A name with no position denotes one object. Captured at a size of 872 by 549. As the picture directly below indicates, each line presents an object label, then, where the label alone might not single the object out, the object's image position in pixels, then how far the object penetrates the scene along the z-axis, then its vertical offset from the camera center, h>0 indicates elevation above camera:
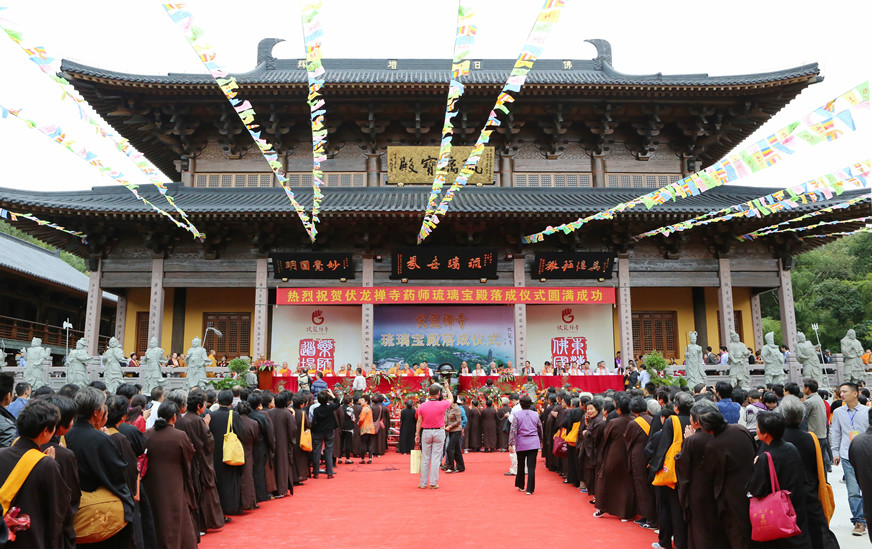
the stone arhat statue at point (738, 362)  13.77 -0.18
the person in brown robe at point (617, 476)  7.08 -1.45
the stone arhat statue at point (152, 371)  13.38 -0.30
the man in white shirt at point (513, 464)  9.85 -1.84
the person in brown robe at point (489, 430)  13.86 -1.73
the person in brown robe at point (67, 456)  3.64 -0.60
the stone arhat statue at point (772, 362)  13.66 -0.18
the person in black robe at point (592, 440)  7.74 -1.12
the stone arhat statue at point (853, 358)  13.87 -0.10
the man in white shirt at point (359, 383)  14.85 -0.66
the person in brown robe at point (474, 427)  13.80 -1.66
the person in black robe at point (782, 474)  4.34 -0.87
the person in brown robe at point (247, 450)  7.44 -1.17
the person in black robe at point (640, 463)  6.77 -1.24
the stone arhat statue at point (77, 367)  13.13 -0.20
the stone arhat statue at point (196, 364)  13.19 -0.15
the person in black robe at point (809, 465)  4.60 -0.87
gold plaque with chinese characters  17.75 +5.59
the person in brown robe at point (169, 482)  5.39 -1.13
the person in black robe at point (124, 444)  4.31 -0.62
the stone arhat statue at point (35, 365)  12.99 -0.15
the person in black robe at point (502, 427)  13.30 -1.64
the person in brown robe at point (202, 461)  6.29 -1.11
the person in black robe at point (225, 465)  7.20 -1.30
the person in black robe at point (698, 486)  5.02 -1.12
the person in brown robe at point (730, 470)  4.77 -0.93
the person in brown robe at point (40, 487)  3.29 -0.72
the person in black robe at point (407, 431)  12.92 -1.64
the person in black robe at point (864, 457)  4.39 -0.77
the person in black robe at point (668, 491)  5.80 -1.35
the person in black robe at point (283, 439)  8.49 -1.19
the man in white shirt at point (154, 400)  7.12 -0.54
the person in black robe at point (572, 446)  8.78 -1.37
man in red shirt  8.80 -1.13
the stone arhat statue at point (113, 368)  13.30 -0.23
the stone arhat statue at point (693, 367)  13.65 -0.29
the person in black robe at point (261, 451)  7.95 -1.26
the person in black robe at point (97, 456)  4.08 -0.67
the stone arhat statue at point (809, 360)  13.74 -0.14
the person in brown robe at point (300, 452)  9.32 -1.52
